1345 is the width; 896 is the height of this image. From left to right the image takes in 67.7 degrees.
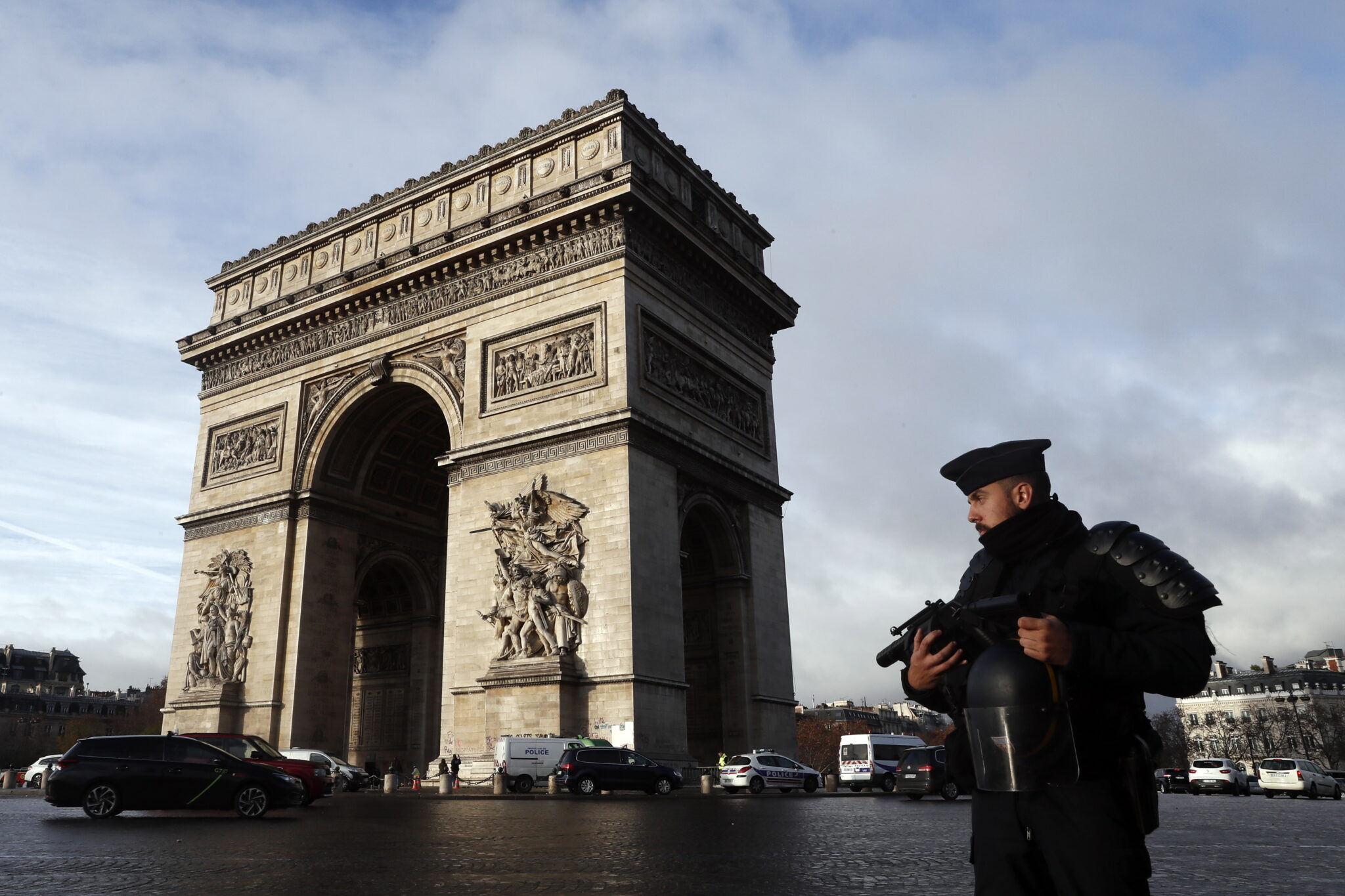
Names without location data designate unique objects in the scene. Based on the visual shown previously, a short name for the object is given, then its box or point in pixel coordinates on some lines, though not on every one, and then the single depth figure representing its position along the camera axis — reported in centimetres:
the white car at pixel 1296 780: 3139
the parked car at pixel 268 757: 1731
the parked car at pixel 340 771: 2378
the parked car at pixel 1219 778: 3397
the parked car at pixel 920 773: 2175
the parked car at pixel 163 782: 1398
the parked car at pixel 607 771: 1961
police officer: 267
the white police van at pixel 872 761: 2808
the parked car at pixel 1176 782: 3978
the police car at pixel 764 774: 2294
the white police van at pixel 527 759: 2077
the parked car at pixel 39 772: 3108
